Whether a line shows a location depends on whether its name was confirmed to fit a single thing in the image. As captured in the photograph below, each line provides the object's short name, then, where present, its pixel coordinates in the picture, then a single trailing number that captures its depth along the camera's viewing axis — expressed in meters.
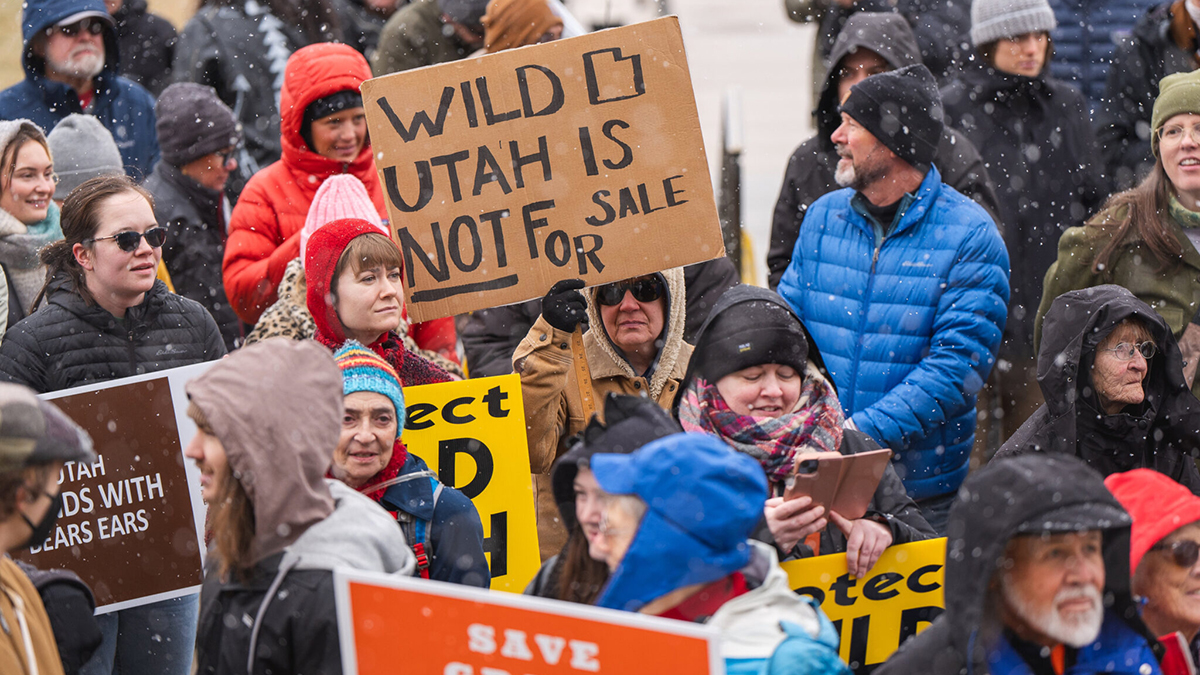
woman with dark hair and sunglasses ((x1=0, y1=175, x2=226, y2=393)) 8.74
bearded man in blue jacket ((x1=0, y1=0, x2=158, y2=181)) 13.29
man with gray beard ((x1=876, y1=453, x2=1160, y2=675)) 5.34
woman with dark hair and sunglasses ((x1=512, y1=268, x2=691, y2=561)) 8.60
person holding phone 7.38
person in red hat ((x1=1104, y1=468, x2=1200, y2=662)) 6.01
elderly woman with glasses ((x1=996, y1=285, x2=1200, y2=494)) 8.23
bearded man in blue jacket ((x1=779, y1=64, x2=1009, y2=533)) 9.43
